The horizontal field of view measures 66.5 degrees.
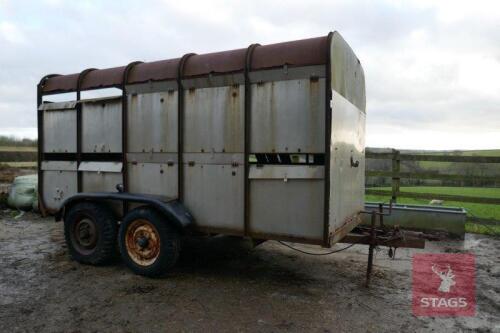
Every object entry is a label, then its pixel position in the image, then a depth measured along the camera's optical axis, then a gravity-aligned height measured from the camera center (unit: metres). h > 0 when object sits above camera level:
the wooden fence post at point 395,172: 8.62 -0.30
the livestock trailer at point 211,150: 4.15 +0.09
